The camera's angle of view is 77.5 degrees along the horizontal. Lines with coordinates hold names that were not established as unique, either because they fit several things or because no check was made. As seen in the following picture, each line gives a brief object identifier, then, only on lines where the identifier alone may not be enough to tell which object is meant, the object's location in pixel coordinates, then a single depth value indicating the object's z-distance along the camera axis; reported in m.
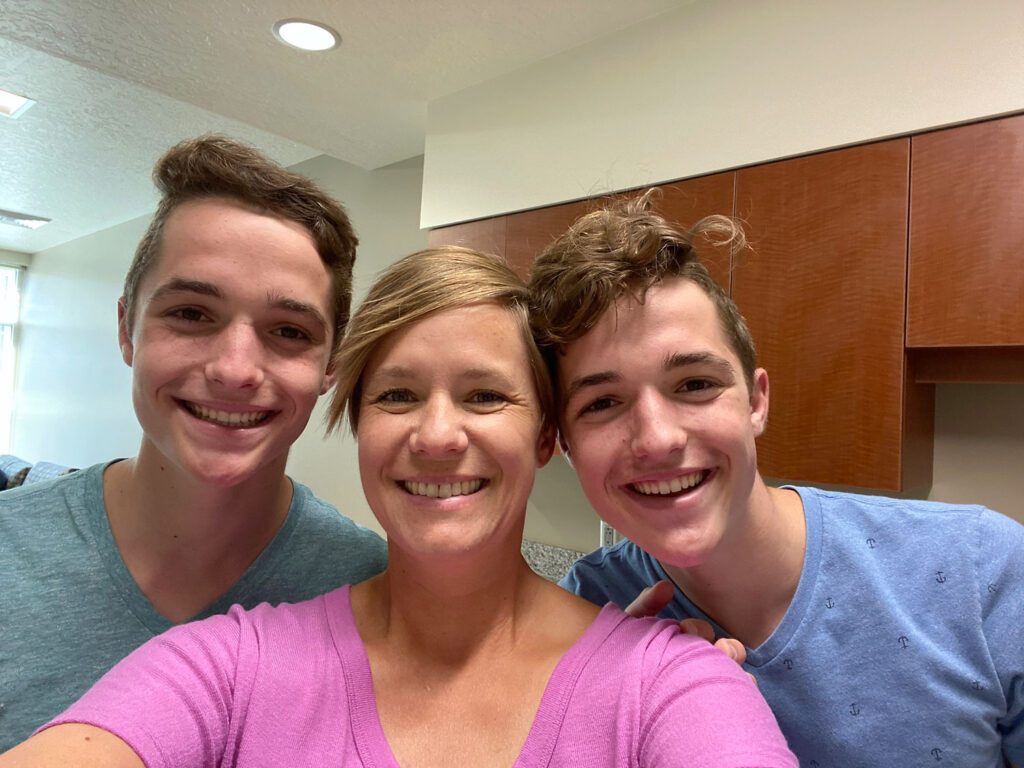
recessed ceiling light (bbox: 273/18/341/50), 2.15
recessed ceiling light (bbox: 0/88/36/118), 3.23
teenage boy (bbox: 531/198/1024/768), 0.95
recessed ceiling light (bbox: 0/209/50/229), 5.51
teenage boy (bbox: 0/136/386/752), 1.03
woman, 0.72
